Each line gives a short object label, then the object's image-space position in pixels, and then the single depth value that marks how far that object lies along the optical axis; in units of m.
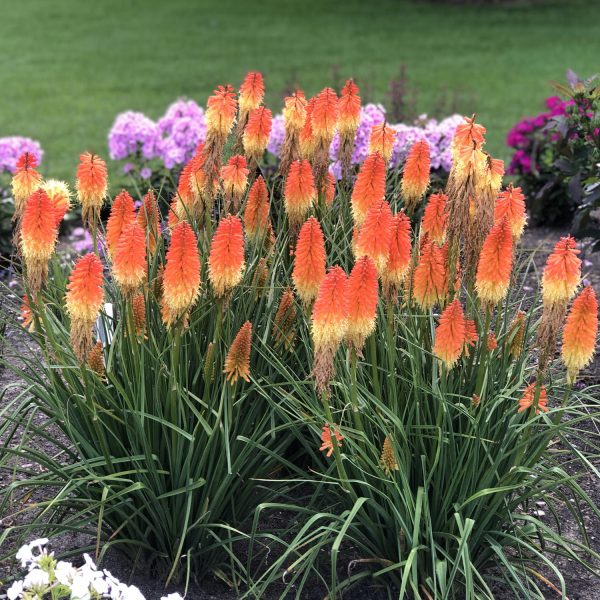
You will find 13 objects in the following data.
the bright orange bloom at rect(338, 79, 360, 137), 3.79
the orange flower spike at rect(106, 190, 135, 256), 3.39
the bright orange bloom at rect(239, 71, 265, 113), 3.81
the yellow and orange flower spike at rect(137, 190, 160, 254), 3.65
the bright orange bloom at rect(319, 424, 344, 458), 3.03
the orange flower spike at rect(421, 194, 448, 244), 3.44
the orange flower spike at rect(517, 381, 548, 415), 3.18
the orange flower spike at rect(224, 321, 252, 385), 3.15
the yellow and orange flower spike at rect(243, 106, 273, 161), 3.75
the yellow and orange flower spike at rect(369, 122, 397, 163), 3.69
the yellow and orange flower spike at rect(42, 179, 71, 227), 3.47
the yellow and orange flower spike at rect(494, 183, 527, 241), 3.27
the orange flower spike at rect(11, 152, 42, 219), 3.34
